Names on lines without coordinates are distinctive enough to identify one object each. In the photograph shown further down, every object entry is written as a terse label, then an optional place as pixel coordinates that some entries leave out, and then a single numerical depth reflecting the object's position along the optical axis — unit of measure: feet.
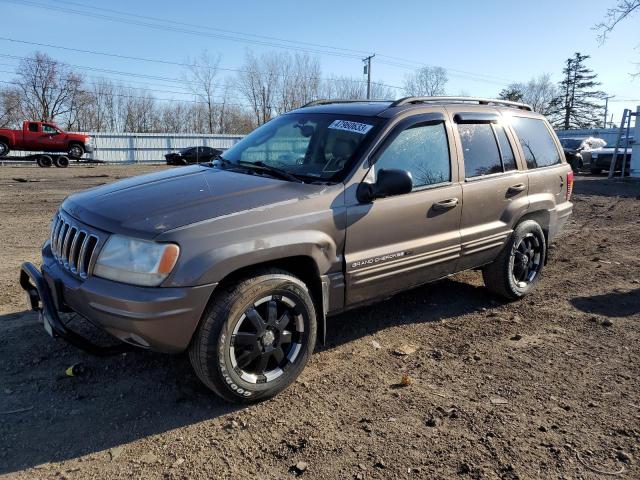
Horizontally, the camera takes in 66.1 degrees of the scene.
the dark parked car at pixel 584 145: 71.51
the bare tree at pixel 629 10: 64.95
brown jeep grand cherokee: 8.96
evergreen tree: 217.77
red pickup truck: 86.17
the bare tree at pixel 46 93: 189.16
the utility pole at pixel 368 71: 161.95
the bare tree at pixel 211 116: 204.54
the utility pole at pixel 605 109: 220.43
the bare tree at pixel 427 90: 185.90
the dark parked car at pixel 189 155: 104.59
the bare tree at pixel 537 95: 223.98
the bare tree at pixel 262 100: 188.34
